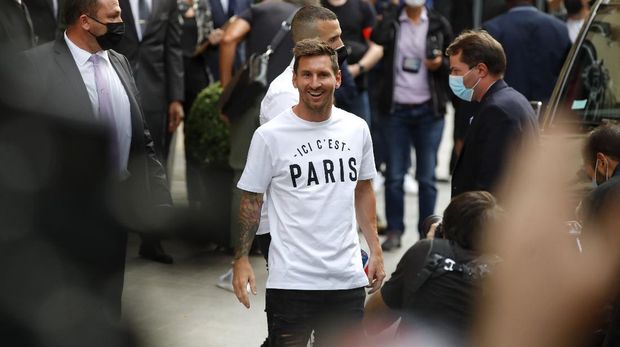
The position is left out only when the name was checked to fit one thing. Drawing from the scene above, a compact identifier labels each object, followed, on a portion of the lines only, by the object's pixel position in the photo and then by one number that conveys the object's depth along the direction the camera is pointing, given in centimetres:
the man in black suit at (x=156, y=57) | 1401
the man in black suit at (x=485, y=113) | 1023
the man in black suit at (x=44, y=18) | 1341
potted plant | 1530
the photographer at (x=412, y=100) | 1622
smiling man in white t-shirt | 797
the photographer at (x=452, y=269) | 775
